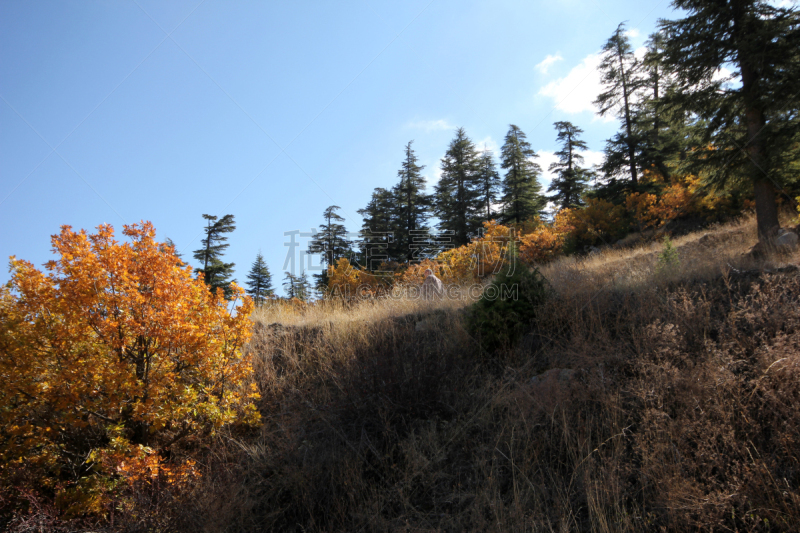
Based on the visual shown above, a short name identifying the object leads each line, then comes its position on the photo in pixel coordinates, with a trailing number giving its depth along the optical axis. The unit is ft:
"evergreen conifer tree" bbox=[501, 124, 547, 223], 103.45
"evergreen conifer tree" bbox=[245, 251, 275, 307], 126.82
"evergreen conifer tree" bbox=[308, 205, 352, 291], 104.22
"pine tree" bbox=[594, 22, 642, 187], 73.82
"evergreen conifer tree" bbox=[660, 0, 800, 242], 28.25
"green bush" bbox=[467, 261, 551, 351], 20.02
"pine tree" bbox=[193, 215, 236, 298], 89.04
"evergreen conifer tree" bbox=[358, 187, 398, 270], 103.86
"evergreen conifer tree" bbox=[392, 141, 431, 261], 105.60
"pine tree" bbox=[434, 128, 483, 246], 104.94
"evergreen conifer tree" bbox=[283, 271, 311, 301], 111.05
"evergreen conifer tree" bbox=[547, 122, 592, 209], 99.17
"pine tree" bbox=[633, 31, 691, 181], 69.62
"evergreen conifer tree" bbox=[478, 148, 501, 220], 108.37
